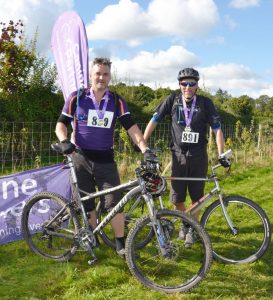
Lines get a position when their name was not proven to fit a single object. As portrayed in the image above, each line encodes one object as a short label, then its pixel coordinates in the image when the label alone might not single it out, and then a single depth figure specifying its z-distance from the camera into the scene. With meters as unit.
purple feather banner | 6.47
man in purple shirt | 3.93
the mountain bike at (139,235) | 3.53
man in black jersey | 4.42
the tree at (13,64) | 10.23
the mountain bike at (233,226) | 4.16
